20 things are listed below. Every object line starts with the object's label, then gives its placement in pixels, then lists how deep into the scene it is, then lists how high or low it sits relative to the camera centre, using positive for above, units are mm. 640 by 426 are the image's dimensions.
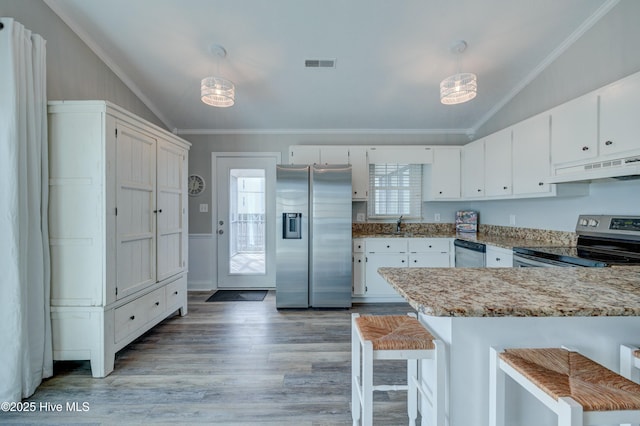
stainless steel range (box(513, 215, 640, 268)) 1928 -309
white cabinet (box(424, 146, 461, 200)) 3799 +507
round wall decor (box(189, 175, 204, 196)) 4129 +374
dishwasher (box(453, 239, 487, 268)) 3006 -506
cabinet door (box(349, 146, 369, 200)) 3785 +541
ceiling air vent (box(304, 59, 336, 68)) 2818 +1543
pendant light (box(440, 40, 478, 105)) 2305 +1042
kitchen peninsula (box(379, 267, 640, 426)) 1006 -481
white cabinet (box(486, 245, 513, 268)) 2593 -467
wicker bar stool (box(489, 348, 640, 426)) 733 -521
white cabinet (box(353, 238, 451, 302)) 3543 -601
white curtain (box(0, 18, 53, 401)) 1706 -35
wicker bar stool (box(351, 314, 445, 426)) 1062 -597
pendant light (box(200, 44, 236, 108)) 2471 +1102
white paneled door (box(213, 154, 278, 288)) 4141 -156
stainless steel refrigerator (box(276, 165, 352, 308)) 3383 -325
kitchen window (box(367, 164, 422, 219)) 4113 +303
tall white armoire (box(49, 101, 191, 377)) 1992 -154
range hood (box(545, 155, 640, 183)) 1816 +298
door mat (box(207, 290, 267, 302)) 3702 -1217
